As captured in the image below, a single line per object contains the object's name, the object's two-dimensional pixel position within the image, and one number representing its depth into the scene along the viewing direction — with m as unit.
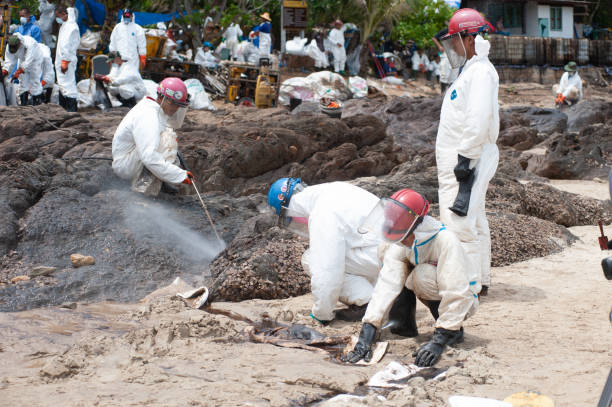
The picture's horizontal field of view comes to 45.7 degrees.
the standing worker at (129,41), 14.95
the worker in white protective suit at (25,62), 14.64
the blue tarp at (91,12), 18.81
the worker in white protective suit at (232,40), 22.81
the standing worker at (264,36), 23.38
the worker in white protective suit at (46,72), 15.14
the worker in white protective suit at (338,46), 25.73
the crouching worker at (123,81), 14.86
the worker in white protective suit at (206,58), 19.72
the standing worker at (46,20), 18.89
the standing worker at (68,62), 14.70
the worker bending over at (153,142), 6.84
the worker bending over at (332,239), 4.68
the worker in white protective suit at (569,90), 20.58
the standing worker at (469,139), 5.05
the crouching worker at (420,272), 3.98
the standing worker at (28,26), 16.86
